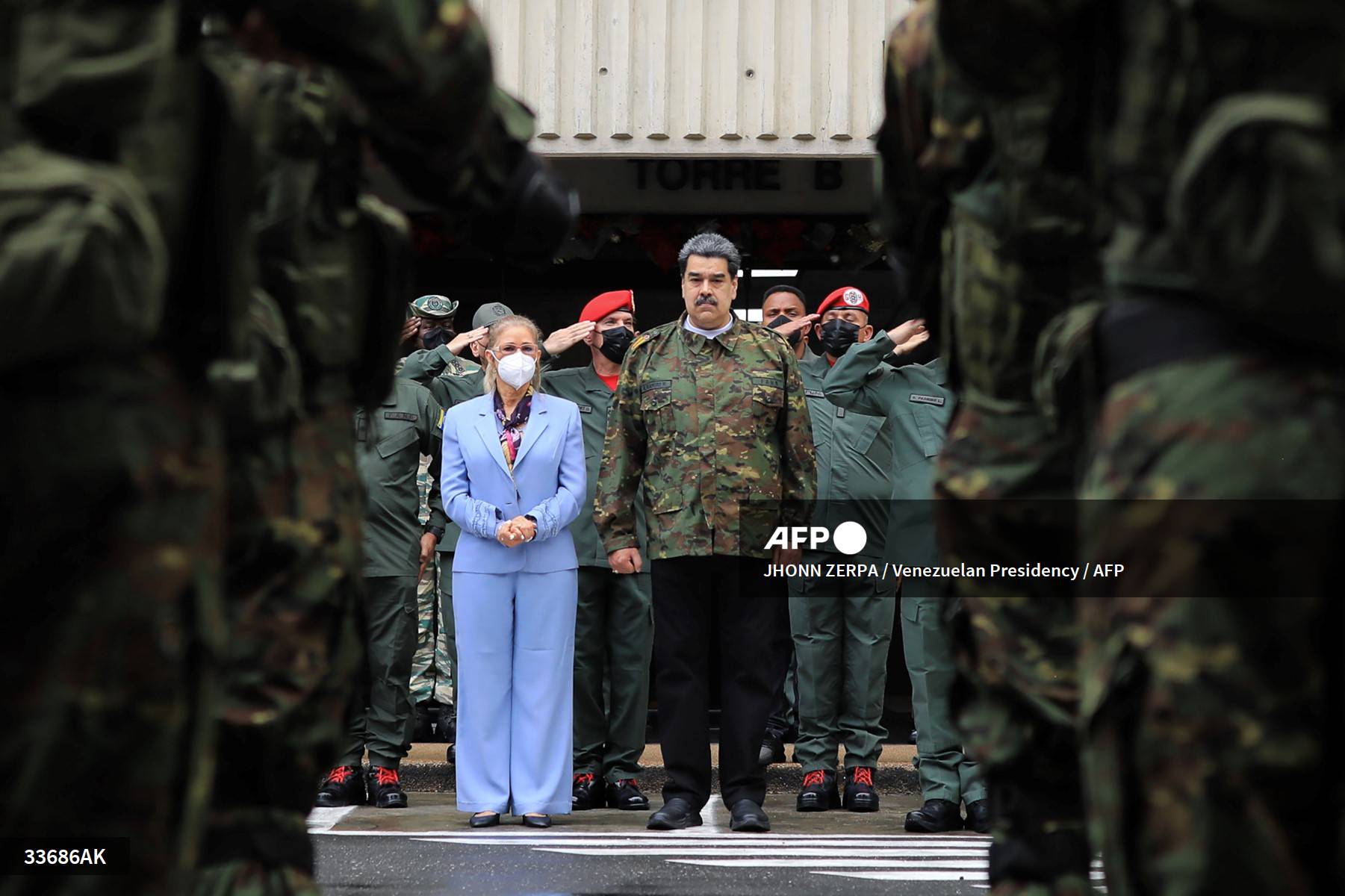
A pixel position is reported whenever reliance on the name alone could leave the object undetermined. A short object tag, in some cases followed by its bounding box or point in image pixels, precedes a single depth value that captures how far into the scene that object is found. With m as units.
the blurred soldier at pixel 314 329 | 5.54
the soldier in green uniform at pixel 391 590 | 15.48
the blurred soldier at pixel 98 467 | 3.82
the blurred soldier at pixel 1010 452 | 6.28
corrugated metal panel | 20.00
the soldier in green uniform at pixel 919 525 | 13.91
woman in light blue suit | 14.24
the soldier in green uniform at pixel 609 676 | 15.28
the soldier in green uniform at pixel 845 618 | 15.23
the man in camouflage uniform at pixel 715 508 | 13.80
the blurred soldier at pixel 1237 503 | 3.93
